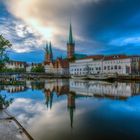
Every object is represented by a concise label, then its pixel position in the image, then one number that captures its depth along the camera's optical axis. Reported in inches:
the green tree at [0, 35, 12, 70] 892.4
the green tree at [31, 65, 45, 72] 3733.4
